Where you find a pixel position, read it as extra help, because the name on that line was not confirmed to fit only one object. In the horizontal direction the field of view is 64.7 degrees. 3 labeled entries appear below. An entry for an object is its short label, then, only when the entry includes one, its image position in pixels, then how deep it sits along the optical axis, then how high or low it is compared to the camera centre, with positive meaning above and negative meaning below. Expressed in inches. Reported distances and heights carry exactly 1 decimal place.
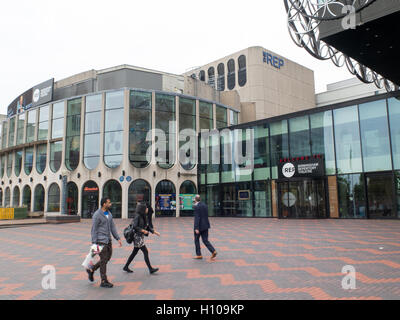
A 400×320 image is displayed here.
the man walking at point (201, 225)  330.3 -29.9
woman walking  268.7 -29.3
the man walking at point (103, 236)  233.9 -29.0
